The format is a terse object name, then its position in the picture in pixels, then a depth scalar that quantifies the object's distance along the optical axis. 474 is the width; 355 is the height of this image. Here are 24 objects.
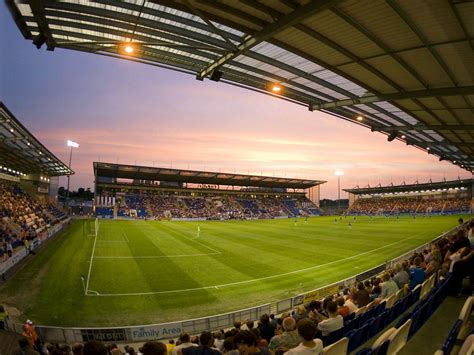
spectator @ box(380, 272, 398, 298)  8.91
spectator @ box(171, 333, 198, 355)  6.41
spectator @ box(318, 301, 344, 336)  5.73
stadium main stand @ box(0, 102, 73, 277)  23.25
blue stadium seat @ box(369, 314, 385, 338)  5.75
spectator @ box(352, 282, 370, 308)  8.43
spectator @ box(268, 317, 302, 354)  5.68
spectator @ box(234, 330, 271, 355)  4.51
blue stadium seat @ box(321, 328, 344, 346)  5.68
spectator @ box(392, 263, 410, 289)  9.66
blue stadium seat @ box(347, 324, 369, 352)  5.14
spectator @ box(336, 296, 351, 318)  7.17
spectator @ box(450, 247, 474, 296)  7.54
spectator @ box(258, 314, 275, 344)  7.66
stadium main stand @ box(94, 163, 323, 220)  72.56
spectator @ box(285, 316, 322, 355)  4.22
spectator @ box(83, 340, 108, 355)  3.52
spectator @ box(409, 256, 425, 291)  9.53
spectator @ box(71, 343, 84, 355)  5.34
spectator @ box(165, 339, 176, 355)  8.93
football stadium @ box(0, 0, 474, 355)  6.52
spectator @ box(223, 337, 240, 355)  4.82
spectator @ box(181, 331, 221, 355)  4.20
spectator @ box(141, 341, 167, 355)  3.40
